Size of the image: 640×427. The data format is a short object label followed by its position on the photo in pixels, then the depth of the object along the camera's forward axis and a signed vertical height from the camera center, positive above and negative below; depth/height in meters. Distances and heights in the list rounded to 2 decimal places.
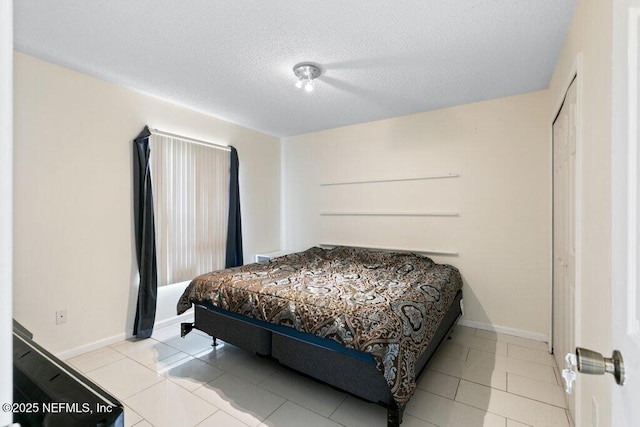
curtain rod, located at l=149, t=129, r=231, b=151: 2.92 +0.82
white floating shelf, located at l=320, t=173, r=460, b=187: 3.19 +0.39
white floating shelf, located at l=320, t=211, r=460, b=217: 3.20 -0.04
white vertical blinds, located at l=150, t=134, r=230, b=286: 2.98 +0.07
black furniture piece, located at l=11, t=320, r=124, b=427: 0.43 -0.30
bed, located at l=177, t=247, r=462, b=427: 1.57 -0.72
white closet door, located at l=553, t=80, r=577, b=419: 1.71 -0.14
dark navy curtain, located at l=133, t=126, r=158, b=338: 2.75 -0.20
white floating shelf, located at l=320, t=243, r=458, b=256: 3.19 -0.48
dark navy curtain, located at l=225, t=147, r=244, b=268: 3.65 -0.16
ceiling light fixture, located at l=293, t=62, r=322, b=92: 2.29 +1.16
